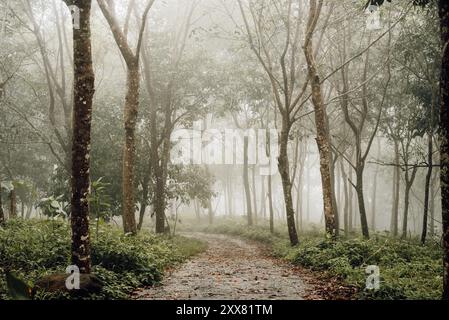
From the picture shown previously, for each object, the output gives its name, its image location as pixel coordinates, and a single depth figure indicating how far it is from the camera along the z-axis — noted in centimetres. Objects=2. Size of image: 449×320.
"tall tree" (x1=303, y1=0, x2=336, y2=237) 1452
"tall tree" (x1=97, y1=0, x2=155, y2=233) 1327
